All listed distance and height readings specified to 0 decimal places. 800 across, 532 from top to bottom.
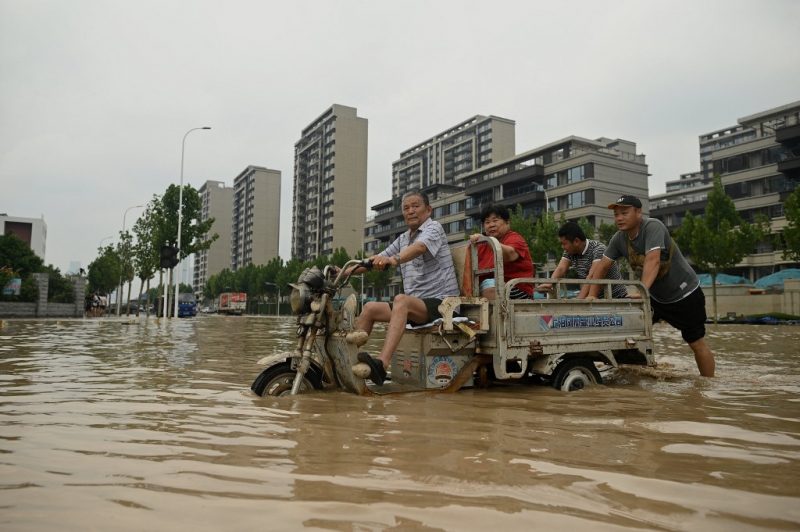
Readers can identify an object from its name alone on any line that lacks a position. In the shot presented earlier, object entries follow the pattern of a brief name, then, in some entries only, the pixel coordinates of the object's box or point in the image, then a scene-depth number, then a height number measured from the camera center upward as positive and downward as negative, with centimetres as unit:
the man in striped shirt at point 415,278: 420 +23
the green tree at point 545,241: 3512 +427
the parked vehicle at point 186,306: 4197 -38
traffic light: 2058 +179
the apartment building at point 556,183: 4853 +1257
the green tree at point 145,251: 3647 +353
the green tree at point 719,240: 2886 +366
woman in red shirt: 471 +48
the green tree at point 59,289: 3834 +88
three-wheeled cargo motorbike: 412 -32
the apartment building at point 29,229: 7312 +1046
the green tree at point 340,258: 6556 +565
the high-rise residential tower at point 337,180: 9006 +2153
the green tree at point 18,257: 4184 +352
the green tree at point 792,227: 2401 +368
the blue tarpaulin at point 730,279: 3431 +177
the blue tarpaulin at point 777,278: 3244 +178
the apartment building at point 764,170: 4072 +1111
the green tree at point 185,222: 3400 +521
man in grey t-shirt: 525 +34
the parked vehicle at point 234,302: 6462 -10
